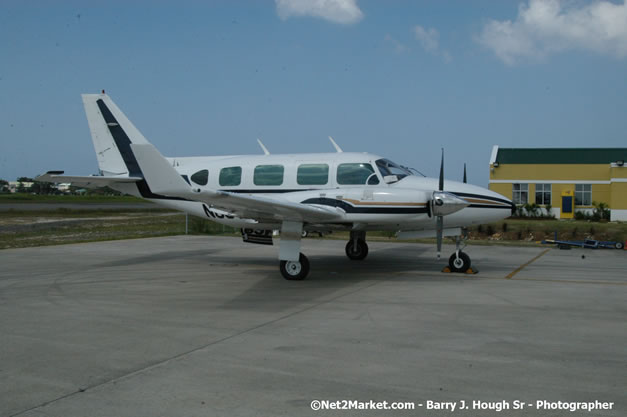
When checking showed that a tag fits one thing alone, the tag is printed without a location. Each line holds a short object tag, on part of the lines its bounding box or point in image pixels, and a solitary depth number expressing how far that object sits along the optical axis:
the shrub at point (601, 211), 33.03
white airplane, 10.05
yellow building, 35.34
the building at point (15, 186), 143.75
